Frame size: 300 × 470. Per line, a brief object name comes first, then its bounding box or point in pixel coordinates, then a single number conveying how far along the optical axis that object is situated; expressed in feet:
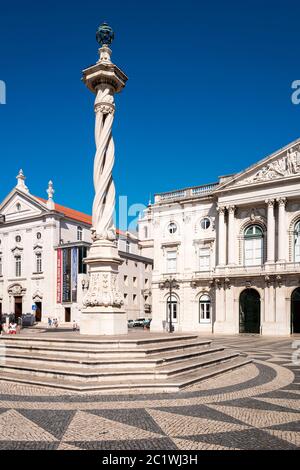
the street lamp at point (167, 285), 137.90
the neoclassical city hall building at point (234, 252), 117.29
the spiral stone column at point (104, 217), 50.03
